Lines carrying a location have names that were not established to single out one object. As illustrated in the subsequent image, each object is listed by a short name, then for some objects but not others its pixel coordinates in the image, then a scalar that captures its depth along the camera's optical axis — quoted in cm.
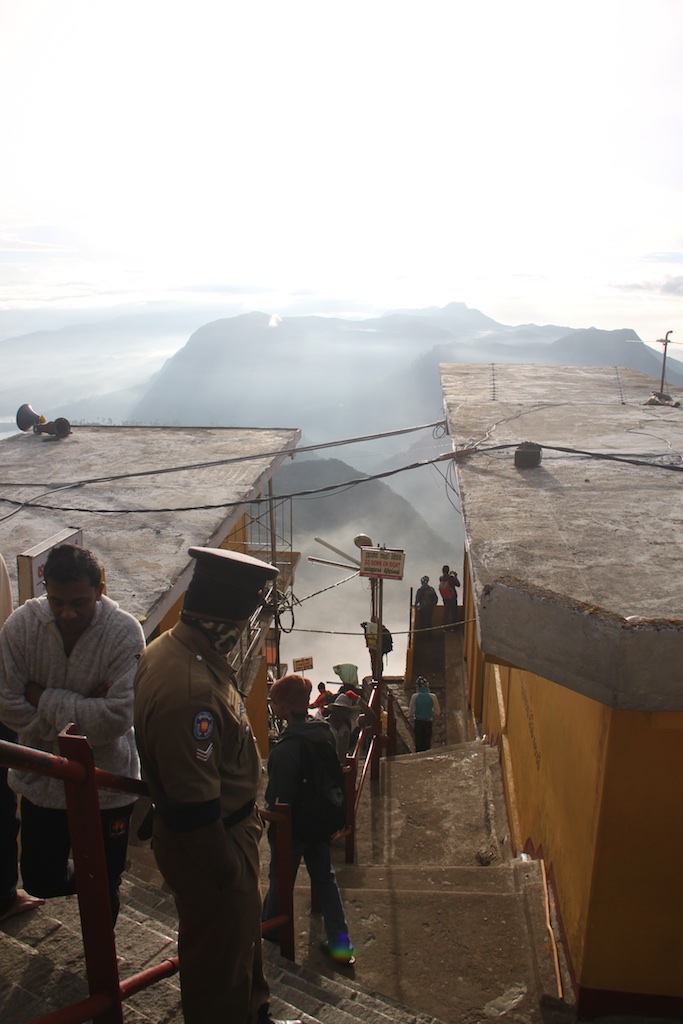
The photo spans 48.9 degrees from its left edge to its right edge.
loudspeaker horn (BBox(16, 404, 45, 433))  1222
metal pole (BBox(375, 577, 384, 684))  1144
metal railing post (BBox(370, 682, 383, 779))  823
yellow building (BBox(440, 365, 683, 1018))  338
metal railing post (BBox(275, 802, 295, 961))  397
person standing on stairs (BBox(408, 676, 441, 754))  1202
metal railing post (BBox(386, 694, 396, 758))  1068
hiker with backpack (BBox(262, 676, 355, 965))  407
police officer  251
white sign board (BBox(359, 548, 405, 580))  1098
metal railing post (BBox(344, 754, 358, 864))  618
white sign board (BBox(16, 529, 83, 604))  377
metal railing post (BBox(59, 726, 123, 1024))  237
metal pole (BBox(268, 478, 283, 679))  1281
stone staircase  309
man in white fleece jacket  295
